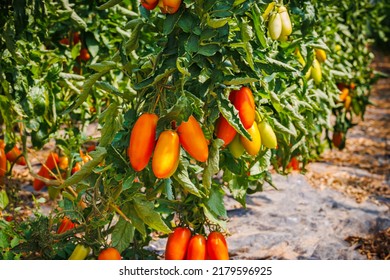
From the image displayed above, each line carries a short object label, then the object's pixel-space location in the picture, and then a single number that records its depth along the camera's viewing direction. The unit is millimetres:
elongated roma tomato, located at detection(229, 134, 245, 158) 2016
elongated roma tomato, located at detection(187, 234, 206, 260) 2139
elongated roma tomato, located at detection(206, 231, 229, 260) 2160
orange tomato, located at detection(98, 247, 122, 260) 2074
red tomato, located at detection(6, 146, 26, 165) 3220
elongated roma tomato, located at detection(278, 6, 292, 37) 2123
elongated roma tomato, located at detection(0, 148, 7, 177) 2994
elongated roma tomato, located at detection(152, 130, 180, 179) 1748
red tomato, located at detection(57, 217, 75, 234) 2438
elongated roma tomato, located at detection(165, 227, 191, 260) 2174
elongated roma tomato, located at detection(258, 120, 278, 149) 2051
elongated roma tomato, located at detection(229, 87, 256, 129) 1896
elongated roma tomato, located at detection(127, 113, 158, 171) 1808
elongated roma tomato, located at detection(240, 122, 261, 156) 1956
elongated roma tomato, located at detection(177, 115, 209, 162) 1812
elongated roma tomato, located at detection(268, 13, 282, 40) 2092
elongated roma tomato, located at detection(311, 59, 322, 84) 2924
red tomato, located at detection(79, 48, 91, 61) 3353
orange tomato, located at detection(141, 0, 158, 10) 1800
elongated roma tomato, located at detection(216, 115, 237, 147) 1948
